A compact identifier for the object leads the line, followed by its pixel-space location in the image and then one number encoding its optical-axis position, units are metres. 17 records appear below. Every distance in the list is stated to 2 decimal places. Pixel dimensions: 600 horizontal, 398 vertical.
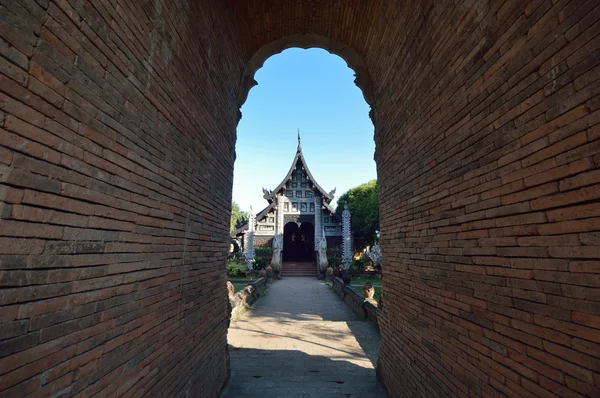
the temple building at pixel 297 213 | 24.27
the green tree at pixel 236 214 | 47.25
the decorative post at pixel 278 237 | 22.90
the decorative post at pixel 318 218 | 24.38
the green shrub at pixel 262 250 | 23.88
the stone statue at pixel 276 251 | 22.68
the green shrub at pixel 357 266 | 20.70
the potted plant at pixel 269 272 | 19.73
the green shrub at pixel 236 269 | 19.73
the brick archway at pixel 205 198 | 1.44
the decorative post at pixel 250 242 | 22.31
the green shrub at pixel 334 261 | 23.00
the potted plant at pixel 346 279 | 14.78
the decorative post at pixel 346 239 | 22.50
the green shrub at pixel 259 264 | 22.02
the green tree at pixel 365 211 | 27.11
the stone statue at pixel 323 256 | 22.20
